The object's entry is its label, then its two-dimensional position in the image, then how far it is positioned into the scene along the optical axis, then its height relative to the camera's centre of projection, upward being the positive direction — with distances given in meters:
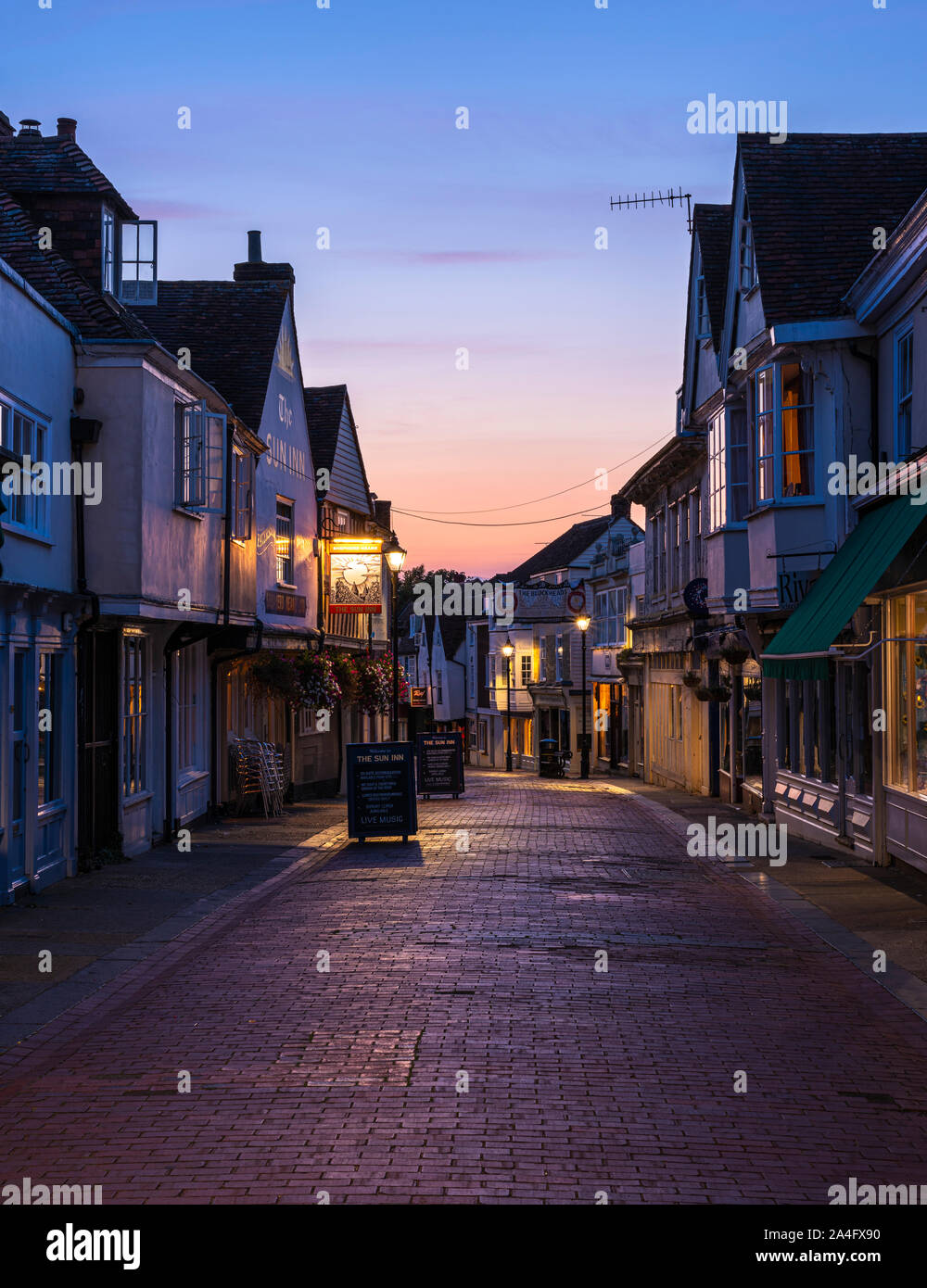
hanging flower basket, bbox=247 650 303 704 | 26.34 +0.38
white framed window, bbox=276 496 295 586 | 28.95 +3.23
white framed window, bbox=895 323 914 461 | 16.52 +3.63
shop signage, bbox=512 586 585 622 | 62.66 +4.10
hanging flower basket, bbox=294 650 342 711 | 27.22 +0.25
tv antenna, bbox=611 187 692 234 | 37.06 +13.59
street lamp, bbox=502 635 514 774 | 70.06 +1.91
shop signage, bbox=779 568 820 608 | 19.55 +1.48
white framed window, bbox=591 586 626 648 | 54.22 +2.98
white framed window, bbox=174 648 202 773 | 21.42 -0.27
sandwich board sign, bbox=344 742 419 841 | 20.56 -1.43
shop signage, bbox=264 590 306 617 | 27.12 +1.84
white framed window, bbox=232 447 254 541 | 22.81 +3.41
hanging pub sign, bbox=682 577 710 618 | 26.04 +1.81
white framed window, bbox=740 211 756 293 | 21.19 +6.74
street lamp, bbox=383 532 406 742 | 30.63 +3.03
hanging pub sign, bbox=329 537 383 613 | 32.47 +2.69
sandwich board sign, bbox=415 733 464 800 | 29.34 -1.50
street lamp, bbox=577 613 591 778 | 45.38 -1.99
